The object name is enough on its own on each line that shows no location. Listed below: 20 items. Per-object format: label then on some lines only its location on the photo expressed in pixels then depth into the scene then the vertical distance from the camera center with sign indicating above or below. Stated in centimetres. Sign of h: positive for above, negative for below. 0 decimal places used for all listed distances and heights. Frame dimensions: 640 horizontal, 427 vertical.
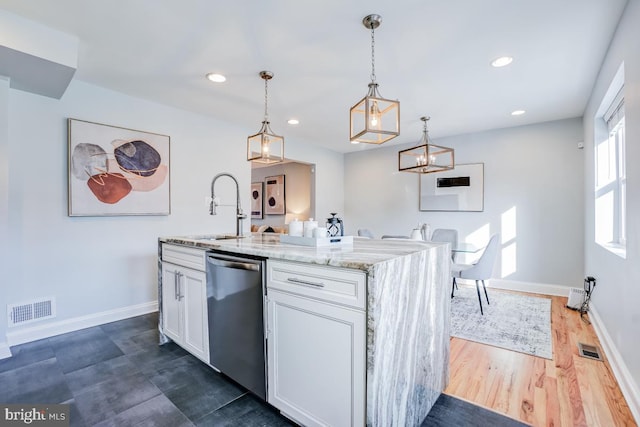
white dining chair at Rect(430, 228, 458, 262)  438 -36
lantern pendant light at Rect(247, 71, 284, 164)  279 +67
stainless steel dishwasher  171 -64
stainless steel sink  274 -22
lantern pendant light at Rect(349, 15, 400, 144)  191 +68
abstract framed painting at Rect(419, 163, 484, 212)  479 +36
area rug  267 -116
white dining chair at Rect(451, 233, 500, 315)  341 -64
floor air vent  240 -116
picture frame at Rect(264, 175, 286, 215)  731 +43
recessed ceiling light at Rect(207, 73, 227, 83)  285 +130
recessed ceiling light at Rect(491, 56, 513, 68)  253 +127
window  264 +28
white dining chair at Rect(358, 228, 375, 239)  461 -32
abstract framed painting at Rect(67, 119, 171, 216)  295 +46
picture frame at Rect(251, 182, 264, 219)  778 +31
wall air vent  266 -87
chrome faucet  272 -4
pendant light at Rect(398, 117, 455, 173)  344 +57
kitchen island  123 -49
